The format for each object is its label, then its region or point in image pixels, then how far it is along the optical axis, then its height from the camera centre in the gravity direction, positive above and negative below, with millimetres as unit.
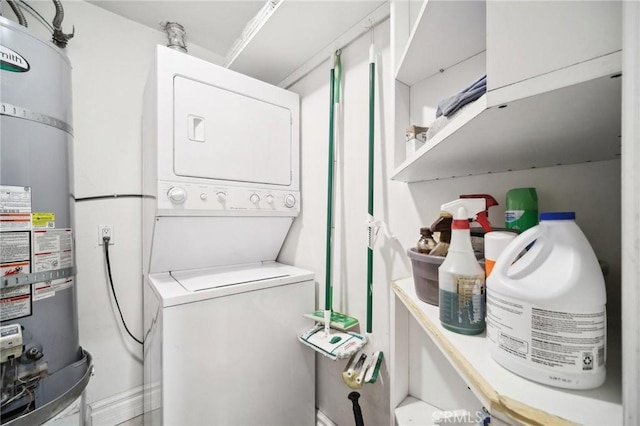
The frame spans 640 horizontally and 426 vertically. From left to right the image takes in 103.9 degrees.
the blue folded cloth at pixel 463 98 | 609 +293
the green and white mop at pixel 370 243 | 1307 -168
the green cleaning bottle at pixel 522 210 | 714 +2
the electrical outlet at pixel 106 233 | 1757 -149
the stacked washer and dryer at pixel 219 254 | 1221 -283
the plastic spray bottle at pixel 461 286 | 593 -180
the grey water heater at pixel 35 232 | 1059 -92
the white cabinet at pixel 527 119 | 341 +169
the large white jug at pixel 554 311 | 383 -160
